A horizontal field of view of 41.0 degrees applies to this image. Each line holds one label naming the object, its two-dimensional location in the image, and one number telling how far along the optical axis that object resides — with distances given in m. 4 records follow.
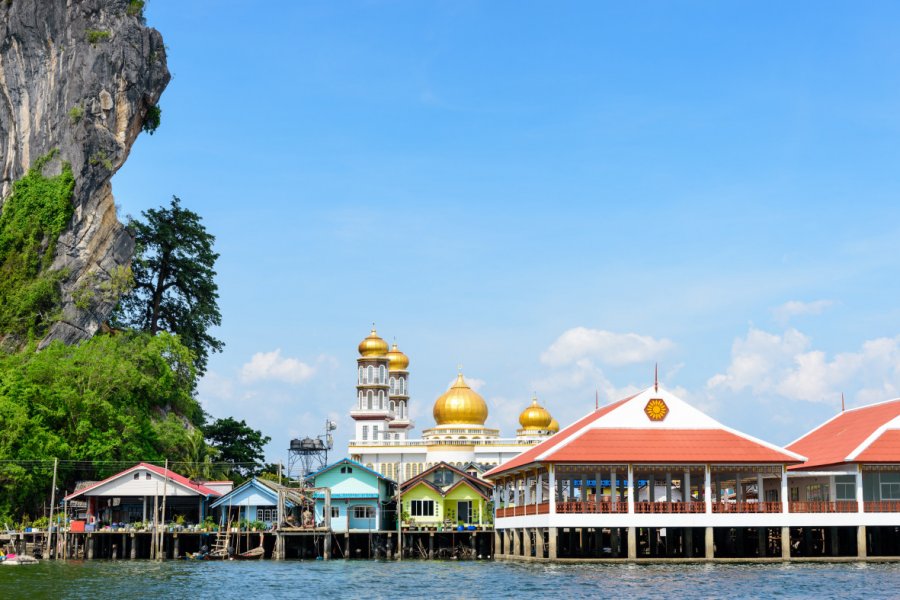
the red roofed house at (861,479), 49.59
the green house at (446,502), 65.00
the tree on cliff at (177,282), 80.12
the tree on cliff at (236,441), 82.12
